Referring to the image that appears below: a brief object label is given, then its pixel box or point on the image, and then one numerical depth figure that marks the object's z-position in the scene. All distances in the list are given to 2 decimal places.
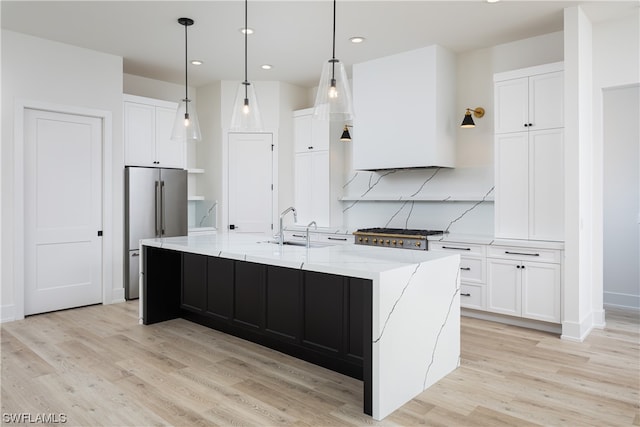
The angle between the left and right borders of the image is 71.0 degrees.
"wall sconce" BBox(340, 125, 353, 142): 5.97
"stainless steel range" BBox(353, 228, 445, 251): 4.87
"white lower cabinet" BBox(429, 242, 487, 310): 4.52
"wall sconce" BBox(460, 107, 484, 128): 4.92
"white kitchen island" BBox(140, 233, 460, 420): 2.53
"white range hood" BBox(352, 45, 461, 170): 4.96
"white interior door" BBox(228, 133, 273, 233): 6.44
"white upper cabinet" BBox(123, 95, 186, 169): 5.57
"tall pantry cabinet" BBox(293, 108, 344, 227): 6.23
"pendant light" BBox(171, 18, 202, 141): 3.87
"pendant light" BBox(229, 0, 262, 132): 3.61
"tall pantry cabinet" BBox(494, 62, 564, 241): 4.24
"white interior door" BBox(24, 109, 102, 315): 4.71
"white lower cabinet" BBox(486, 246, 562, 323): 4.12
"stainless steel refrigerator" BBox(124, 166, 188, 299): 5.46
